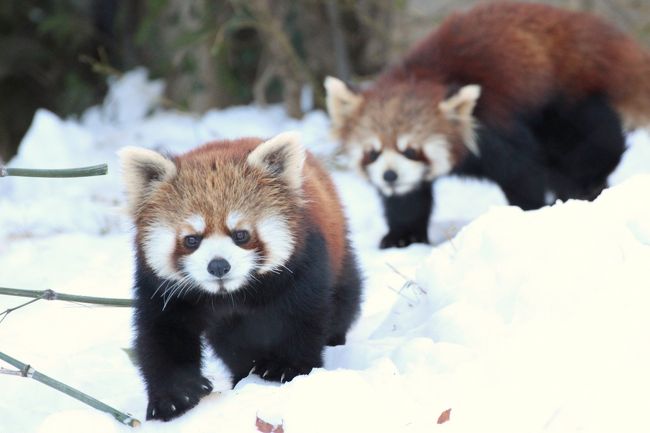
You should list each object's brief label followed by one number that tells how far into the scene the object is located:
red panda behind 12.52
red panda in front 6.68
